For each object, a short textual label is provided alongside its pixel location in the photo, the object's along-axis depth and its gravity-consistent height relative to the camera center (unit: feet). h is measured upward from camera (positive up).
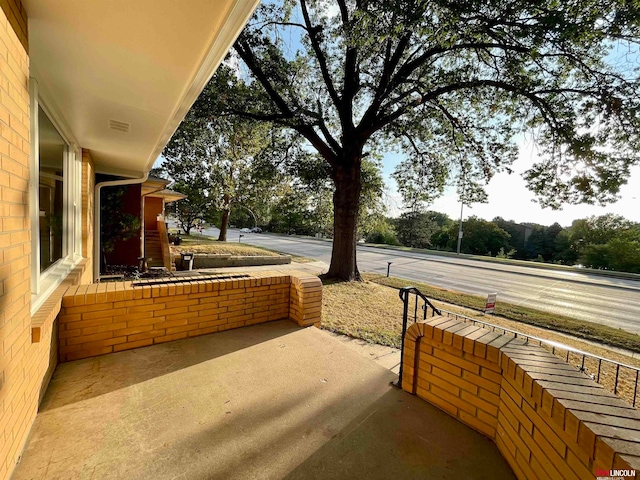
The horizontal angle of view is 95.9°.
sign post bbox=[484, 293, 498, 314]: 22.44 -5.27
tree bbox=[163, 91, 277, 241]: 54.13 +10.40
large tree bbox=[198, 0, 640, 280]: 15.46 +11.56
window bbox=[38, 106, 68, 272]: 9.20 +0.74
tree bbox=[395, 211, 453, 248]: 134.21 +0.73
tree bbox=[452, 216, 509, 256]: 114.11 -1.14
